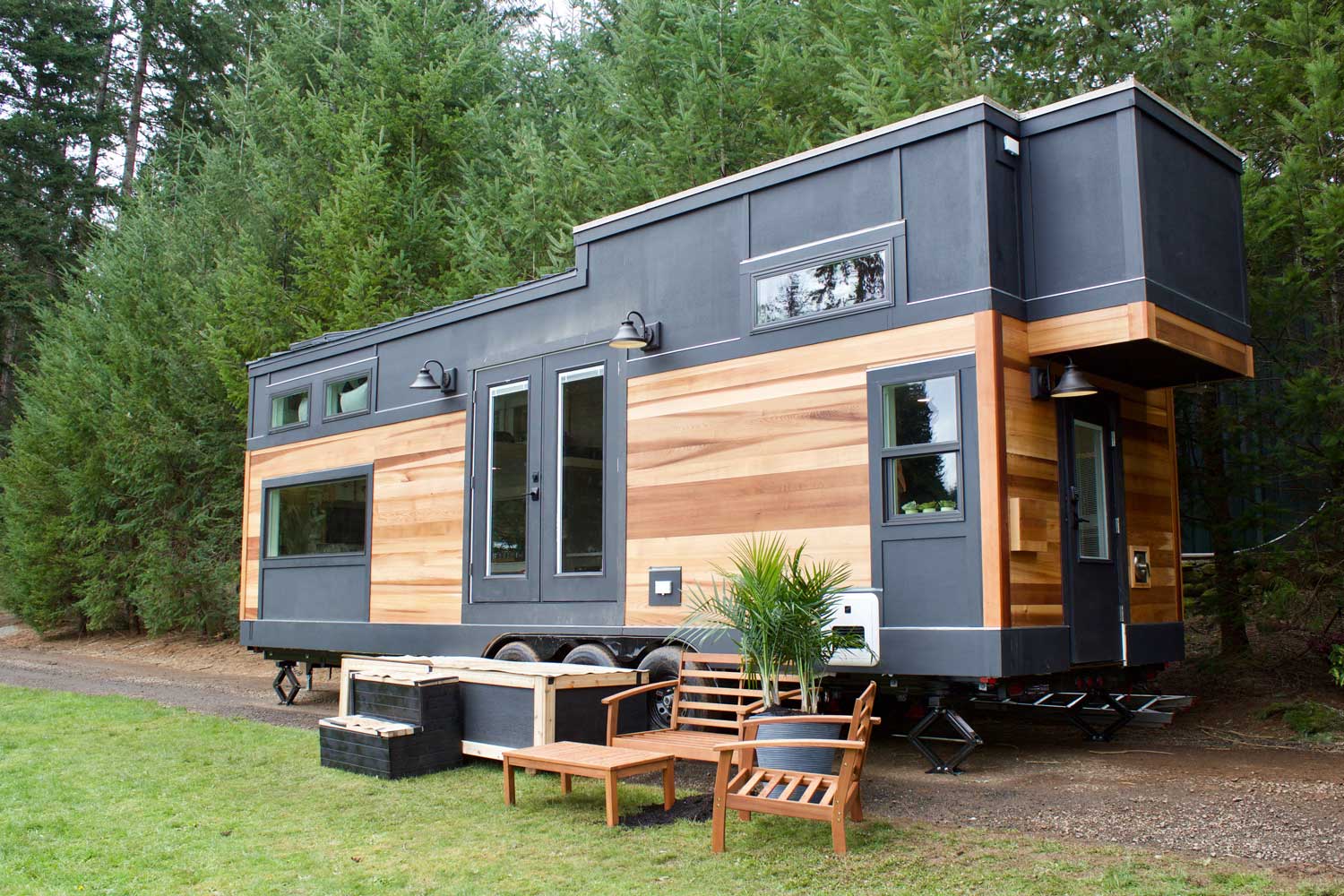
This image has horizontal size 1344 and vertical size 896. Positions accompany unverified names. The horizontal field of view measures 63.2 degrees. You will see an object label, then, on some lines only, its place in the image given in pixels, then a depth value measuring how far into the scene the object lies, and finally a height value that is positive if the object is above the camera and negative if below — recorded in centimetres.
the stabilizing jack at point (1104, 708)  721 -96
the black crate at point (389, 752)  621 -104
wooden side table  486 -88
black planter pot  493 -84
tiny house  575 +105
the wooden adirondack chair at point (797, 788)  419 -89
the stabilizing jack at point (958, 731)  596 -93
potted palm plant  532 -27
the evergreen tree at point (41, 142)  2378 +953
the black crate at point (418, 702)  643 -77
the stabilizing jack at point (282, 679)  1040 -103
